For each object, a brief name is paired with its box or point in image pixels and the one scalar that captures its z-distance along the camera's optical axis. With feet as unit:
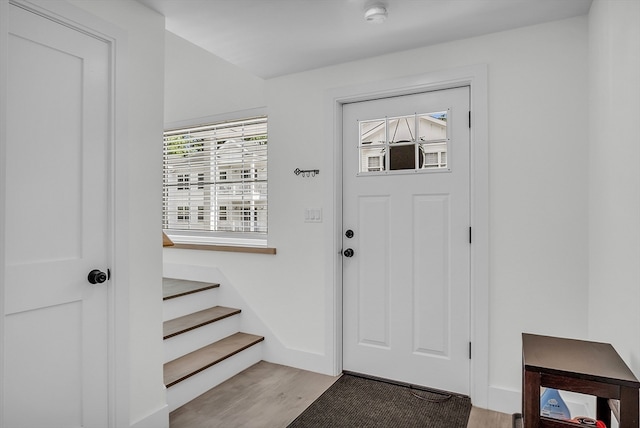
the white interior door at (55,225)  5.11
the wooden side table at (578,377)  3.95
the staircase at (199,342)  8.09
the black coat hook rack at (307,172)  9.48
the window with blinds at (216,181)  10.74
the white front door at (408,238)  8.23
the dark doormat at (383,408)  7.28
